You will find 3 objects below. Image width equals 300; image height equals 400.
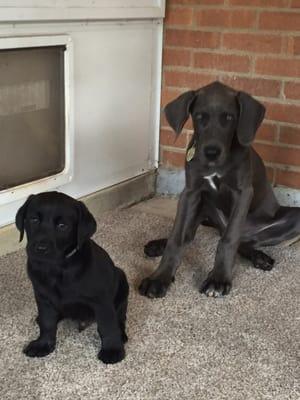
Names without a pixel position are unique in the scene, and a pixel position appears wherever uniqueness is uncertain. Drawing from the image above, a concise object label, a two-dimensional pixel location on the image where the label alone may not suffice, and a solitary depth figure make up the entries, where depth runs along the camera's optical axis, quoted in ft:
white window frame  6.84
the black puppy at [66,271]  4.90
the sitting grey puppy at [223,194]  6.45
